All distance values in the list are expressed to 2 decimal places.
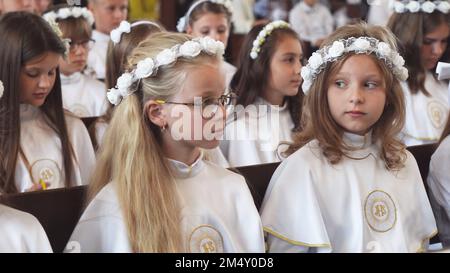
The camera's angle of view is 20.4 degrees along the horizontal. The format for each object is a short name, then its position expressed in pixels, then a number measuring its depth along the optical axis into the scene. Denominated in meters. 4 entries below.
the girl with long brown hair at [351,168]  4.69
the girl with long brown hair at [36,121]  5.67
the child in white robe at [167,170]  4.05
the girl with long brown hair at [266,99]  7.11
